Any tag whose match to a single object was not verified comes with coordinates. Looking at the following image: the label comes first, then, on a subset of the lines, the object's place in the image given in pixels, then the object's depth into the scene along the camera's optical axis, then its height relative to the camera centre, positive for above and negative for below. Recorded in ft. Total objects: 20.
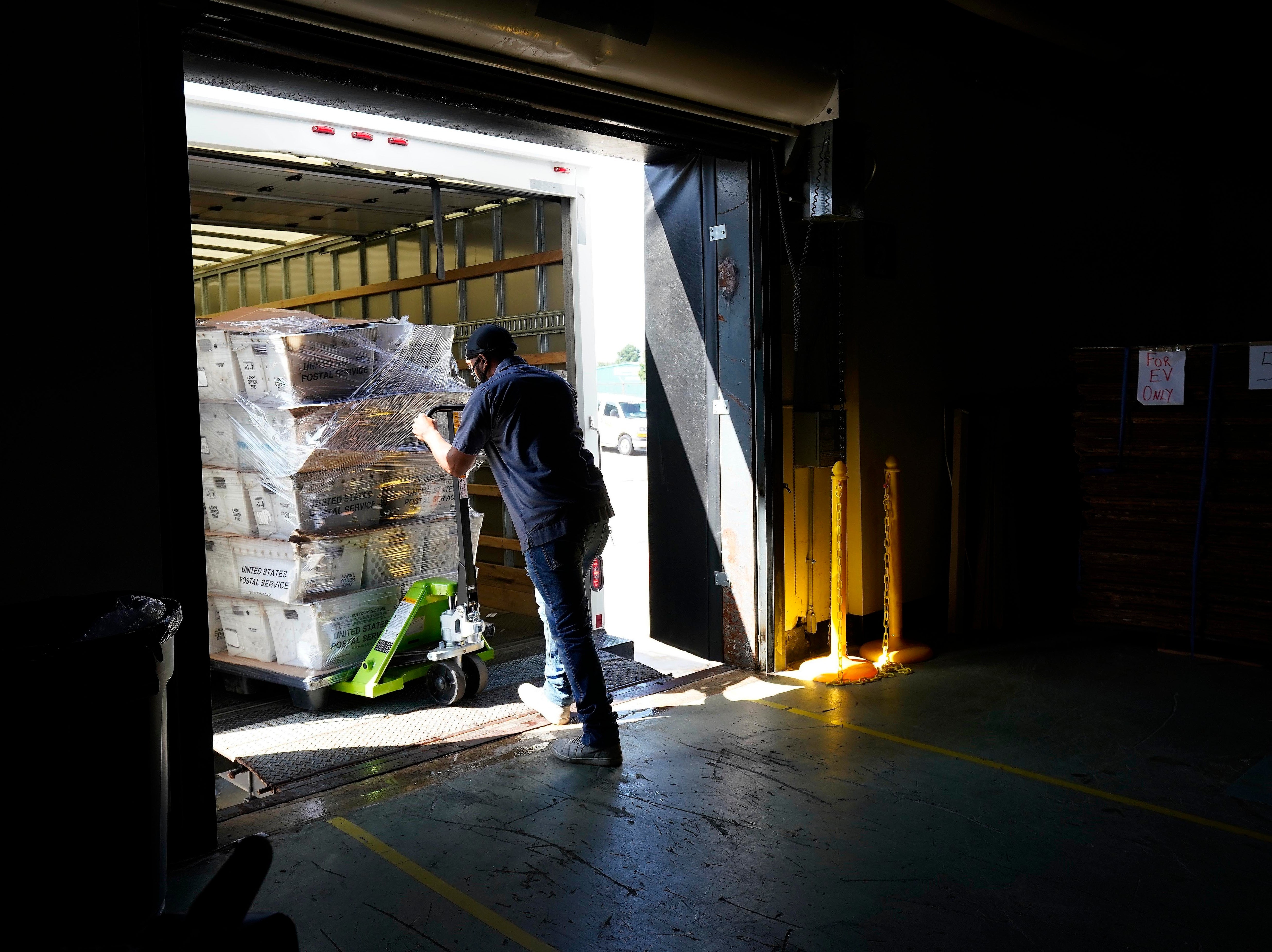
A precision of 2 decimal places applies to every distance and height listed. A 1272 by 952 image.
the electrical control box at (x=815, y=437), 19.94 -0.61
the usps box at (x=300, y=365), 17.69 +0.96
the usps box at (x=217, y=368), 18.28 +0.94
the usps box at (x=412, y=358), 19.36 +1.16
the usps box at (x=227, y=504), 18.65 -1.68
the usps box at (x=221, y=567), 18.95 -2.95
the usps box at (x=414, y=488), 19.63 -1.52
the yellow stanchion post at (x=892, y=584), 20.71 -3.82
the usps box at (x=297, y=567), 17.95 -2.85
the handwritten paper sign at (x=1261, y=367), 19.58 +0.68
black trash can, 8.49 -3.11
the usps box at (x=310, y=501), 17.94 -1.61
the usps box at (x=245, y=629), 18.69 -4.12
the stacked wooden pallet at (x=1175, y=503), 20.17 -2.19
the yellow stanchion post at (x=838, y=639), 19.51 -4.72
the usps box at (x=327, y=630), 18.01 -4.05
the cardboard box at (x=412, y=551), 19.30 -2.82
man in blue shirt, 15.24 -1.38
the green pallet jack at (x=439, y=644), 17.98 -4.33
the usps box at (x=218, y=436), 18.60 -0.36
